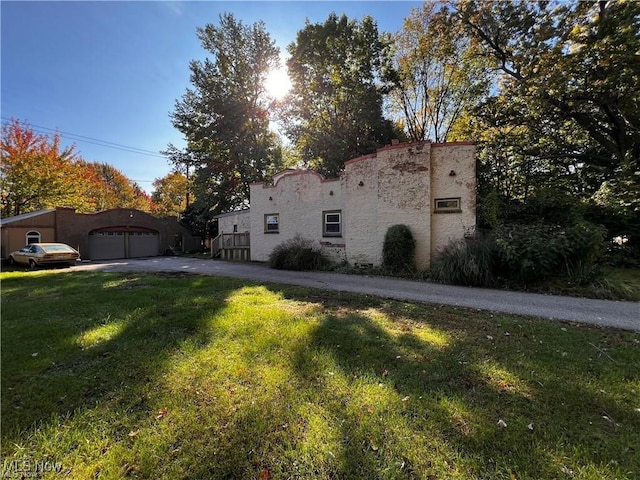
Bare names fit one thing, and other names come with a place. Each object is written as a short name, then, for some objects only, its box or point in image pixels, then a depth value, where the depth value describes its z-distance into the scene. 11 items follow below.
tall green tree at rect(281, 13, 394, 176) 18.80
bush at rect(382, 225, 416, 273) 10.59
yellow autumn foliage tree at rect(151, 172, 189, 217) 34.62
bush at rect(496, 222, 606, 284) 7.82
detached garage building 18.53
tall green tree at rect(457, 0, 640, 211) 10.17
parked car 14.94
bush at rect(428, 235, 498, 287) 8.38
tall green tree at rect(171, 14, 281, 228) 23.23
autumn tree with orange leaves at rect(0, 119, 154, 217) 22.88
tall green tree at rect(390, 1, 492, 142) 15.39
